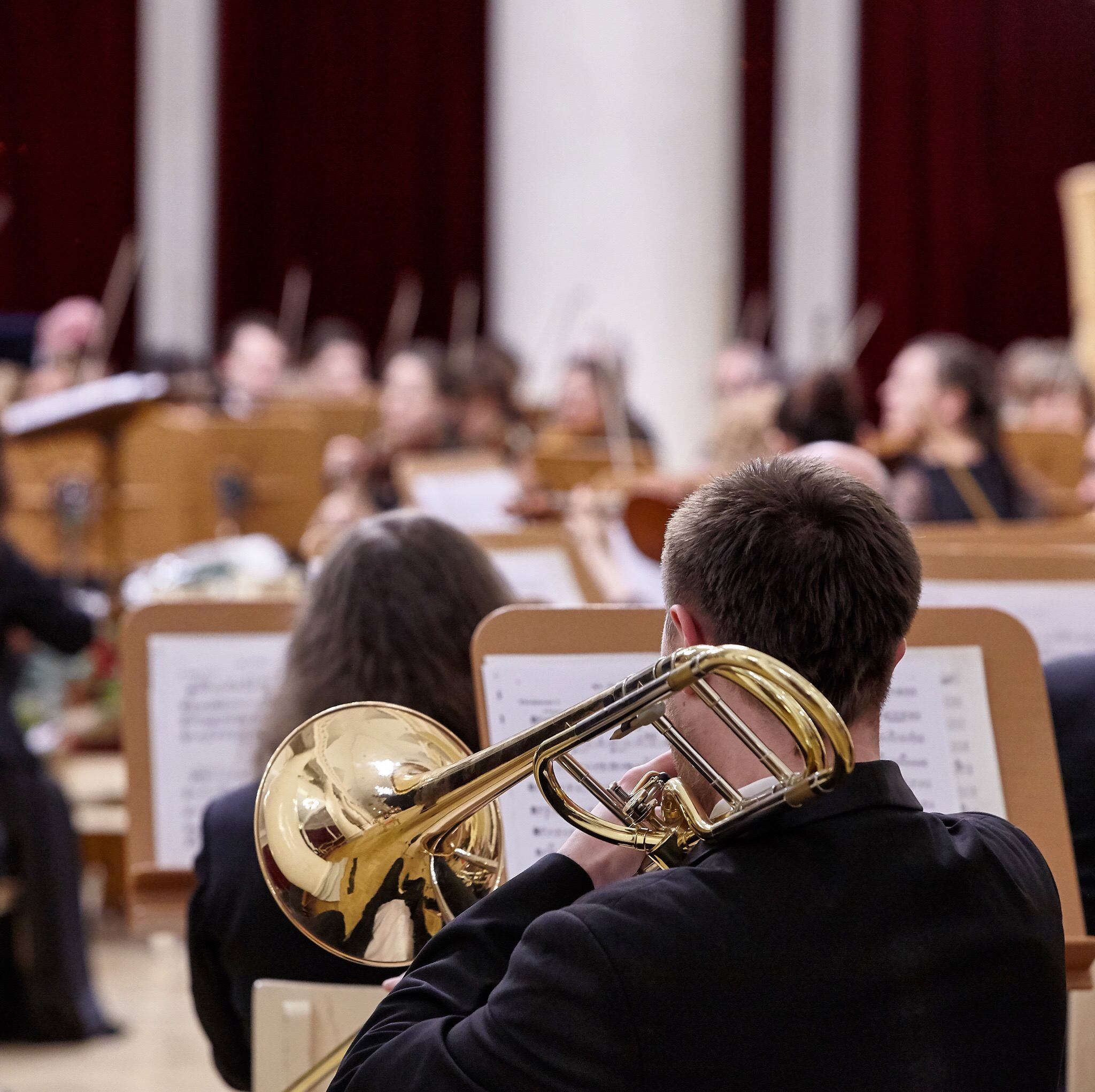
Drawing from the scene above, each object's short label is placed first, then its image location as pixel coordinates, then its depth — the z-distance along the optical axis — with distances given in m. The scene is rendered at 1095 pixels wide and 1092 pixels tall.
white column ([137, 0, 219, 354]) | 18.61
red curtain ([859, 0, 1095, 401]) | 18.30
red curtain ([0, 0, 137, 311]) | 18.44
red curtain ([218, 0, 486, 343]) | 19.22
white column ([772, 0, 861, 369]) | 17.97
